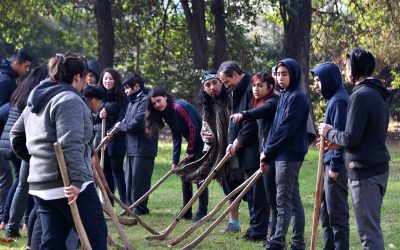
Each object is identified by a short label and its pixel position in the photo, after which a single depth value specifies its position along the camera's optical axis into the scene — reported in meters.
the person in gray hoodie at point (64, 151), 5.81
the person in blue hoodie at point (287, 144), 7.89
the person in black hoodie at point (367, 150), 6.28
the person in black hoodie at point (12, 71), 9.55
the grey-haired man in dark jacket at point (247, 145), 9.09
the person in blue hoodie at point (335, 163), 7.02
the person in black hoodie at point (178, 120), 10.48
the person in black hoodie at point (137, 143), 11.13
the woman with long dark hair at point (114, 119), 11.29
